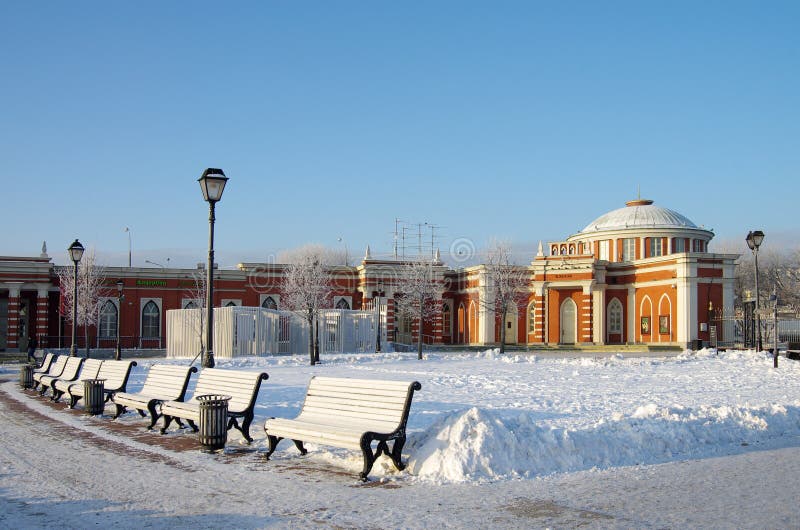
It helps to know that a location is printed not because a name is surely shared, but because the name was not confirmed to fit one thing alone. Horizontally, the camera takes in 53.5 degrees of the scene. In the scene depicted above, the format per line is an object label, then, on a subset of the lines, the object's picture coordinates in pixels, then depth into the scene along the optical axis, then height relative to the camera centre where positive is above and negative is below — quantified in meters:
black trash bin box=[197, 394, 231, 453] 10.59 -1.56
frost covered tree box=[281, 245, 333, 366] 31.98 +0.80
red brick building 44.41 +0.87
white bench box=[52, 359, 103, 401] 17.02 -1.49
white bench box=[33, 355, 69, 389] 20.05 -1.60
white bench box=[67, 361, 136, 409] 15.55 -1.44
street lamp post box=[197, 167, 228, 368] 14.89 +2.20
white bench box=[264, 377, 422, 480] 8.97 -1.35
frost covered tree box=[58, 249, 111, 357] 45.62 +1.13
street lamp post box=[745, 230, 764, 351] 28.00 +2.51
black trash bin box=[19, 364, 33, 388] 21.87 -1.91
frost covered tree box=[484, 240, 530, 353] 46.47 +1.78
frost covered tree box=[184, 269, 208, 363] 45.28 +1.13
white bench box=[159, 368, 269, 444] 11.17 -1.28
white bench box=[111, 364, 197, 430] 13.03 -1.41
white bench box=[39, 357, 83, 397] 18.39 -1.57
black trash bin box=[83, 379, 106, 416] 14.88 -1.67
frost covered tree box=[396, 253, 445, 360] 43.59 +1.14
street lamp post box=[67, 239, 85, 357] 25.95 +1.83
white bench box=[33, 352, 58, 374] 22.08 -1.56
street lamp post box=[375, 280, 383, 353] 36.33 -0.49
